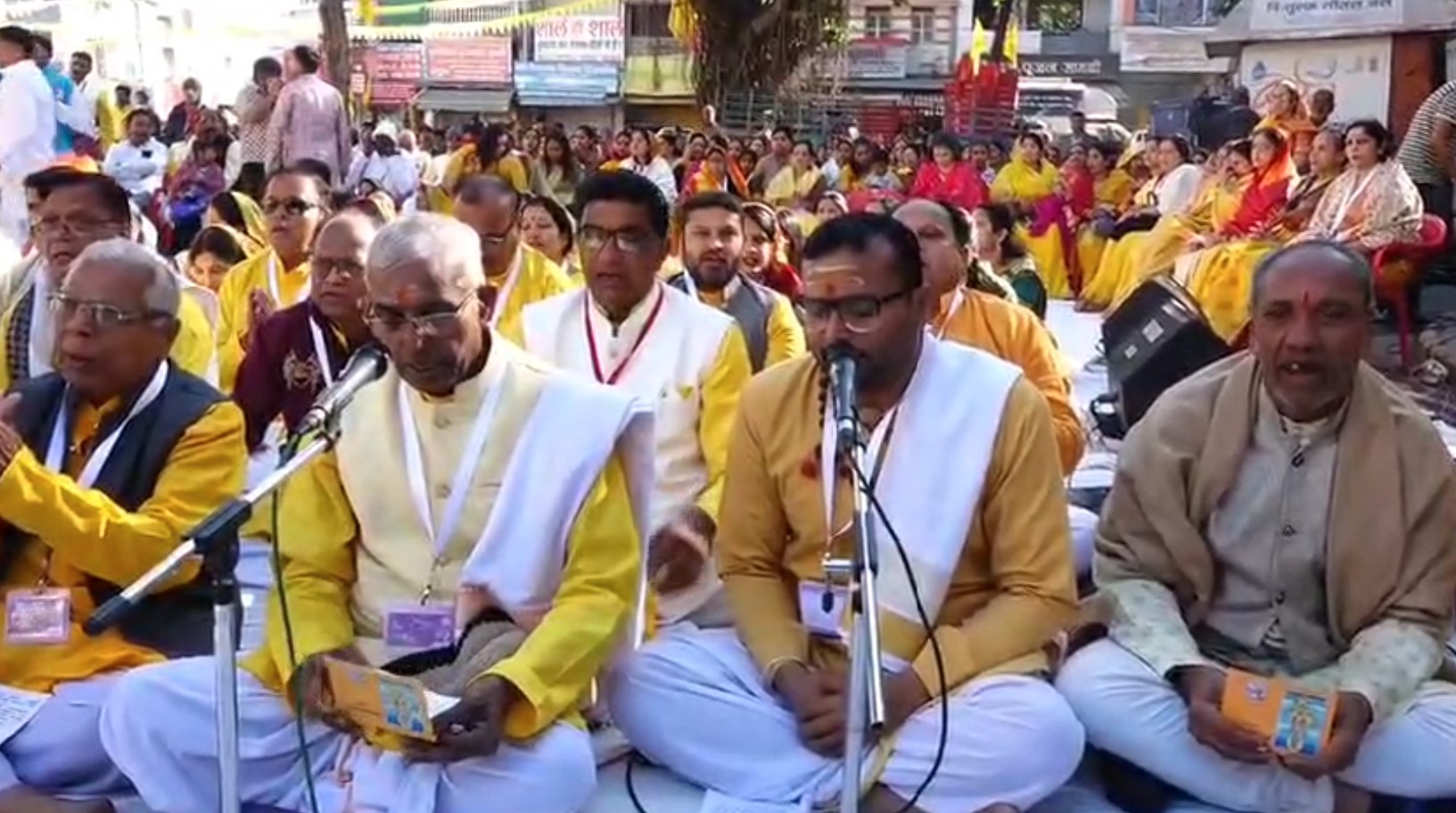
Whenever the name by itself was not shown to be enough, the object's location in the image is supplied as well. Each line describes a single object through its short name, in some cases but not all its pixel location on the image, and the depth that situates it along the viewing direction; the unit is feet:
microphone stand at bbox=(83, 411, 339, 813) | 7.66
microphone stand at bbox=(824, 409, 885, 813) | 7.75
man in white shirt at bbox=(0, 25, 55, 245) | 28.91
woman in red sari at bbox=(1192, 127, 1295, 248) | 31.91
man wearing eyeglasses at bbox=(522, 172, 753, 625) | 14.03
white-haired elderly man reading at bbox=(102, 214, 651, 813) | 9.72
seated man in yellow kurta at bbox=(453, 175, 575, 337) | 18.30
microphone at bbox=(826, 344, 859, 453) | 8.13
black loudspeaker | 17.75
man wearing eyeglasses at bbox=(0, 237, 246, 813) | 10.28
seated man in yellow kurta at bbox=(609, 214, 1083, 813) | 9.87
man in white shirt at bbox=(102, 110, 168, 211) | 43.88
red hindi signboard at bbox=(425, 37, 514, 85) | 110.42
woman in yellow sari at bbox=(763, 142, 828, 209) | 57.00
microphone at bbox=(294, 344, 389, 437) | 8.23
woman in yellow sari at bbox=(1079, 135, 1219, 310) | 34.47
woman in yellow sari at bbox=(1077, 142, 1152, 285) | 43.39
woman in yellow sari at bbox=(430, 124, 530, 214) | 44.14
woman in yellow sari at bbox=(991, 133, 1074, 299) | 44.29
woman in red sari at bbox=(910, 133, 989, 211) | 54.65
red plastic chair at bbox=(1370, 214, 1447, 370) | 27.63
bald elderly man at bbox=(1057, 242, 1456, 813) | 9.93
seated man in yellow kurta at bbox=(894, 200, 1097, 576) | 14.92
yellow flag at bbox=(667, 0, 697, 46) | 74.18
